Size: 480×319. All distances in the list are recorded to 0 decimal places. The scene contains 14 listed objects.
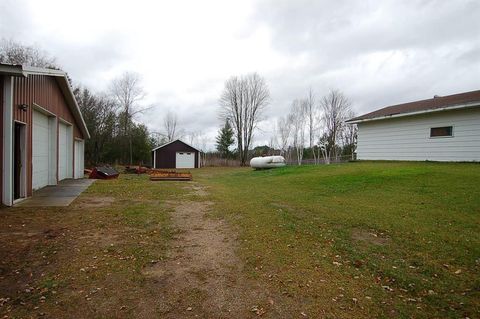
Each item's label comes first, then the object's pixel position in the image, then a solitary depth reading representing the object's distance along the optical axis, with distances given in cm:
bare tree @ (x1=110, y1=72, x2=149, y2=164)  4091
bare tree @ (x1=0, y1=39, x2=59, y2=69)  2550
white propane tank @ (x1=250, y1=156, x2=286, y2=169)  2653
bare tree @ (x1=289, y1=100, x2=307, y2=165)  4944
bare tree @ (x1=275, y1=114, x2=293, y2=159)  5288
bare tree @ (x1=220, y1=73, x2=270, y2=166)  5144
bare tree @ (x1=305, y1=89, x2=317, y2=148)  4872
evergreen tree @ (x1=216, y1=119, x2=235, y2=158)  5497
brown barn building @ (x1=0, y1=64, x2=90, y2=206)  741
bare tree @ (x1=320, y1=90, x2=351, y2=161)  4508
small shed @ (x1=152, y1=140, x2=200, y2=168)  4091
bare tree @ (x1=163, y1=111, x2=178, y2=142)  6170
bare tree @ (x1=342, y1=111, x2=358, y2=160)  4569
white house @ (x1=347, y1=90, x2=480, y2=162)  1435
